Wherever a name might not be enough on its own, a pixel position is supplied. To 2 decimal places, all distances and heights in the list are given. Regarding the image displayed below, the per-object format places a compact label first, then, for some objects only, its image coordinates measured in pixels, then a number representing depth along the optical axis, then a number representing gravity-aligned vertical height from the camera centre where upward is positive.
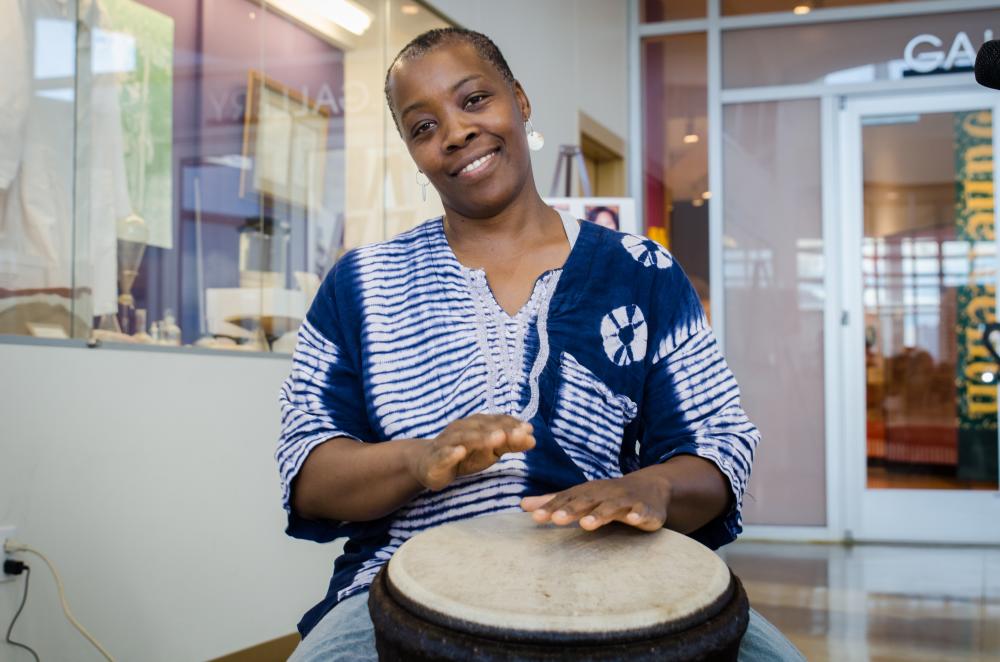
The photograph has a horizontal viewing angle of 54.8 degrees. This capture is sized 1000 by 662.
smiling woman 1.19 -0.02
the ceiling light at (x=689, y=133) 6.03 +1.34
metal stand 4.09 +0.78
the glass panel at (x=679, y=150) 5.94 +1.24
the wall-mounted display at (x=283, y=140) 3.23 +0.72
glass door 5.41 +0.16
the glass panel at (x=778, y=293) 5.65 +0.32
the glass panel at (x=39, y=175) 2.30 +0.43
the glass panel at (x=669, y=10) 6.03 +2.14
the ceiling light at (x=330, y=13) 3.42 +1.24
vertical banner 5.40 +0.30
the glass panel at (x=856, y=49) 5.58 +1.78
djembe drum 0.79 -0.22
